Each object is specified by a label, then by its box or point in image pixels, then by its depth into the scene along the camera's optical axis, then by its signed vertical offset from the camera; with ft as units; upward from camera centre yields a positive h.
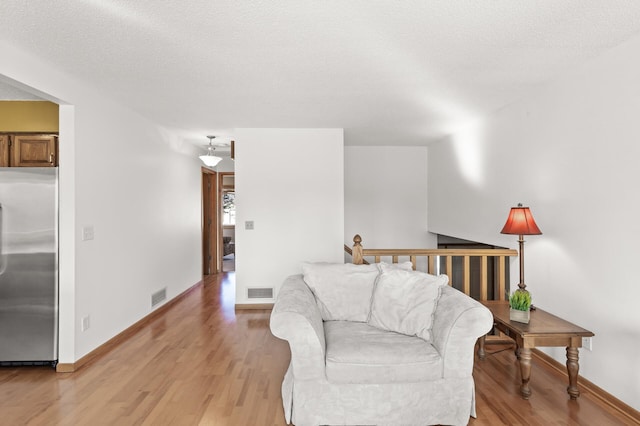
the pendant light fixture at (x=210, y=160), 18.31 +2.69
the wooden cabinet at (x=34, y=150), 10.63 +1.80
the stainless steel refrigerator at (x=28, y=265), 9.91 -1.45
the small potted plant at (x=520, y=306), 8.64 -2.22
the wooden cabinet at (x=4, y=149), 10.73 +1.85
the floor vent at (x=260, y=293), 15.99 -3.53
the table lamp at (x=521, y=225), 9.52 -0.31
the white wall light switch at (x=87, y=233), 10.53 -0.61
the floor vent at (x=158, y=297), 15.07 -3.61
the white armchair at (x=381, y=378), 7.08 -3.22
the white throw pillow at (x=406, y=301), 8.11 -2.05
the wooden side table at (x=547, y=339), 8.04 -2.79
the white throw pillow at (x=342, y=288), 9.12 -1.94
